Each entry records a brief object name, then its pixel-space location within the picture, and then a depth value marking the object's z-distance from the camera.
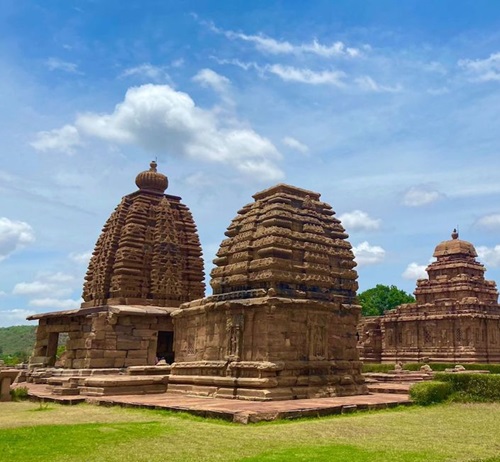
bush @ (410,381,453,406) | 15.11
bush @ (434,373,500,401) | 16.06
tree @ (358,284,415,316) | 71.25
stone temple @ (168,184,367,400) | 15.82
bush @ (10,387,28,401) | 16.16
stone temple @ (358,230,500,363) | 38.56
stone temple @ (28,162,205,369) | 23.05
